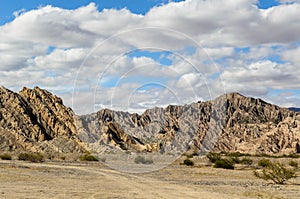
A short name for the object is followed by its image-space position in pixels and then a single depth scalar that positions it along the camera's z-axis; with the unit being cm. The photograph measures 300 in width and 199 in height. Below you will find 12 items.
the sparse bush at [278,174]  3116
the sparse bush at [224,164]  5116
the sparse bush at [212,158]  6291
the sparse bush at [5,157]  5942
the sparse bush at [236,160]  6524
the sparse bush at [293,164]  5907
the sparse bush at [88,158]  6712
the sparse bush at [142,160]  6391
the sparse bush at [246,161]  6324
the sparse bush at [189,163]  5772
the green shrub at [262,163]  5262
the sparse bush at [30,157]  5670
